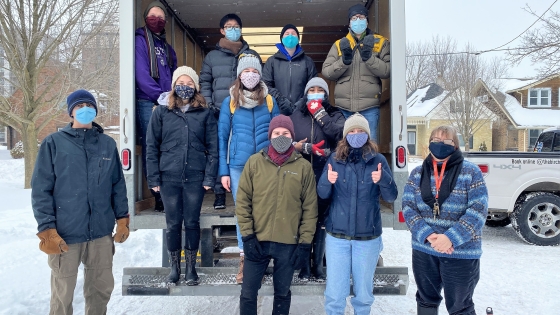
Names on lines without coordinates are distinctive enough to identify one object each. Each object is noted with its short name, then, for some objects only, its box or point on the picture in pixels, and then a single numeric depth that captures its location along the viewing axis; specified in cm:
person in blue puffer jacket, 342
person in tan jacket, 373
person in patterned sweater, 274
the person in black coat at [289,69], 398
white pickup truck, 659
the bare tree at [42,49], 1248
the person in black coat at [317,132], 340
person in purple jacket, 372
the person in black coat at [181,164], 326
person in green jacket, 303
